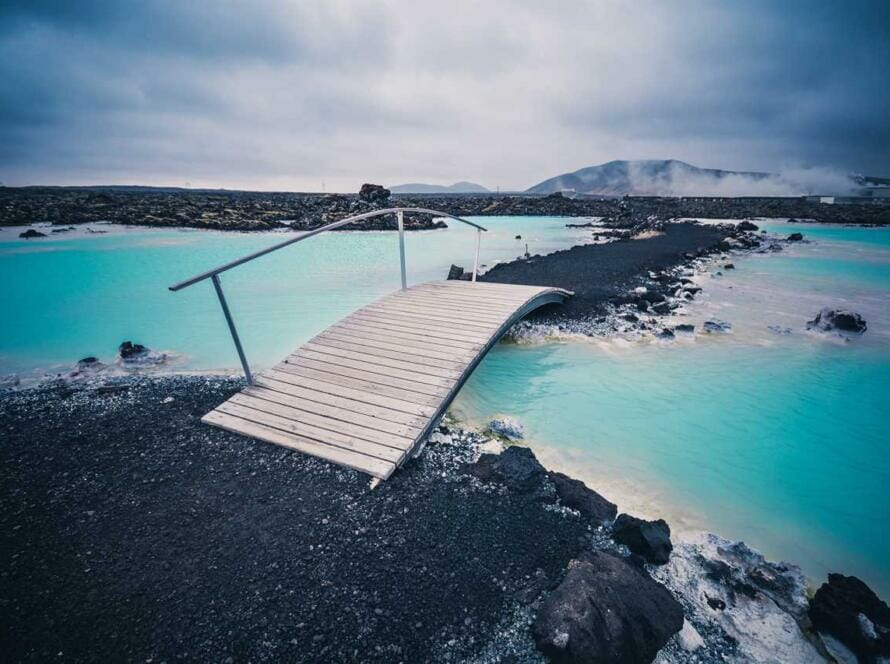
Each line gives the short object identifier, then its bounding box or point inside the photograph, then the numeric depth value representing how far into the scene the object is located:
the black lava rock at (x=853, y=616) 2.78
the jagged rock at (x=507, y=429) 5.55
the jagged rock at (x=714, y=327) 9.95
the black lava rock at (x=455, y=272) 12.31
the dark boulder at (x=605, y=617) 2.49
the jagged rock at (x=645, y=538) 3.40
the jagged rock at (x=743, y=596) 2.88
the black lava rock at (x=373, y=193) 50.38
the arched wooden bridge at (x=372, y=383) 4.38
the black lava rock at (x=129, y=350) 7.92
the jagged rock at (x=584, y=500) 3.79
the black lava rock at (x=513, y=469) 4.13
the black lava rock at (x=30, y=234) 26.14
